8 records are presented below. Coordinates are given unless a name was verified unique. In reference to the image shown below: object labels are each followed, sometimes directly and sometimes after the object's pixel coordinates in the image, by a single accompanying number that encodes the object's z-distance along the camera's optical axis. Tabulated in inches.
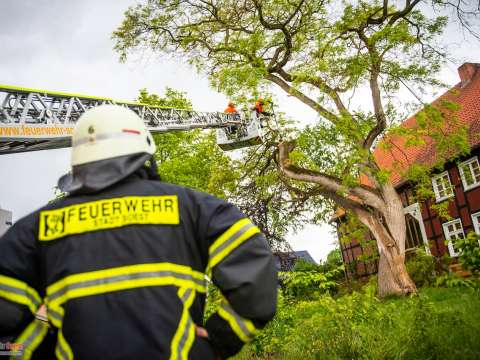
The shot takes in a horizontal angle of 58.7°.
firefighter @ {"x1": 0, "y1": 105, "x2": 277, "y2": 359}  58.9
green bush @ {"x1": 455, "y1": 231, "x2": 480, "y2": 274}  191.0
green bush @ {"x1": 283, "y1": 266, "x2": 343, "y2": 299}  259.4
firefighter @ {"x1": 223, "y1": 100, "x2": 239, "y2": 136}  583.5
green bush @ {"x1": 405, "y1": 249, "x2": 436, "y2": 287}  638.5
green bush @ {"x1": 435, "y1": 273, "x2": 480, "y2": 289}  193.0
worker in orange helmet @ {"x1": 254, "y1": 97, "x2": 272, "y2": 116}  587.8
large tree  552.7
